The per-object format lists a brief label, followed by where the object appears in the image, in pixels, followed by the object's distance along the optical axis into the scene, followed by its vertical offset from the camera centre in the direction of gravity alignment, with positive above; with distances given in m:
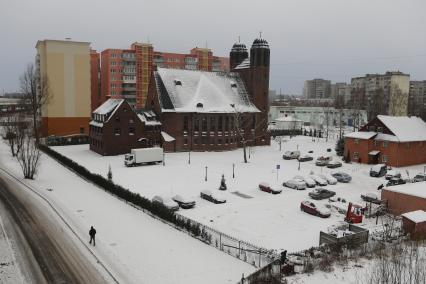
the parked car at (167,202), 32.03 -8.56
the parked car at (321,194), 36.69 -8.63
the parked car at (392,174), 45.24 -8.19
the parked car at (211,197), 35.00 -8.76
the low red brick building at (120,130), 57.19 -4.58
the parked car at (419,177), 44.51 -8.36
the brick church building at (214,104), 64.31 -0.41
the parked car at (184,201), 33.12 -8.66
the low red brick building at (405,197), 32.19 -7.93
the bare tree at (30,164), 42.12 -7.27
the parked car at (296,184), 40.45 -8.50
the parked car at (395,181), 42.44 -8.44
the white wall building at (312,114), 126.06 -3.67
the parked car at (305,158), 57.68 -8.18
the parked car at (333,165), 53.06 -8.36
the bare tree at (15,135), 52.87 -5.43
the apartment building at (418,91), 128.56 +7.31
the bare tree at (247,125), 68.94 -4.23
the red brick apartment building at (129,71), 102.19 +7.88
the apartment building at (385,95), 105.50 +3.16
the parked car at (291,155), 58.81 -7.90
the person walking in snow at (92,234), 24.40 -8.54
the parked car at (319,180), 41.94 -8.36
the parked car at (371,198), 35.37 -8.65
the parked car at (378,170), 47.64 -8.12
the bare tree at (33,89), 70.00 +1.85
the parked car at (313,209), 31.58 -8.81
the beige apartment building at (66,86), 78.50 +2.75
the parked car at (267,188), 38.66 -8.70
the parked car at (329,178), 43.06 -8.35
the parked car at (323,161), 54.41 -8.11
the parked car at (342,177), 44.31 -8.37
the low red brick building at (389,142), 53.75 -5.35
